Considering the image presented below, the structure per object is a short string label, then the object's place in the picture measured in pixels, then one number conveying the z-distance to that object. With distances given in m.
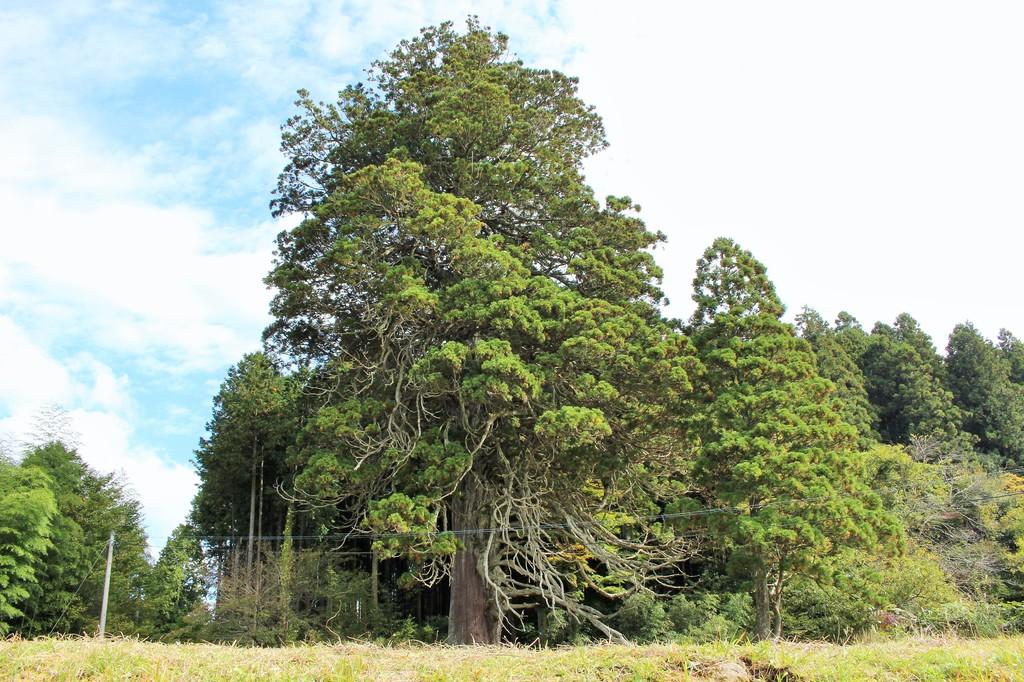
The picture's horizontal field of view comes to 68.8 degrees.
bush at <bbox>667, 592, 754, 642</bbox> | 15.31
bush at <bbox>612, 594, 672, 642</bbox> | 16.24
